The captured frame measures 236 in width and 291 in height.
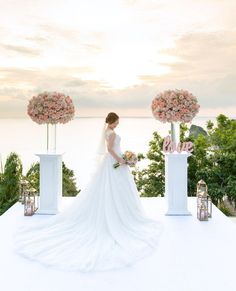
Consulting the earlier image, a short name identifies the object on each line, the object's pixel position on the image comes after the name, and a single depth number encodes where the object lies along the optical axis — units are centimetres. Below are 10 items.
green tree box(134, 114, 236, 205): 955
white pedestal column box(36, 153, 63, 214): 644
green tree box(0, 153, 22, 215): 802
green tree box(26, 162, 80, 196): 854
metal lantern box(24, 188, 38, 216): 638
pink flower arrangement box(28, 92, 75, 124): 630
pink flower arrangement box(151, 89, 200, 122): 624
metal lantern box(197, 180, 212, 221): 609
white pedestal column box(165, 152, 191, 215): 643
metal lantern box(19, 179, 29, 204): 691
